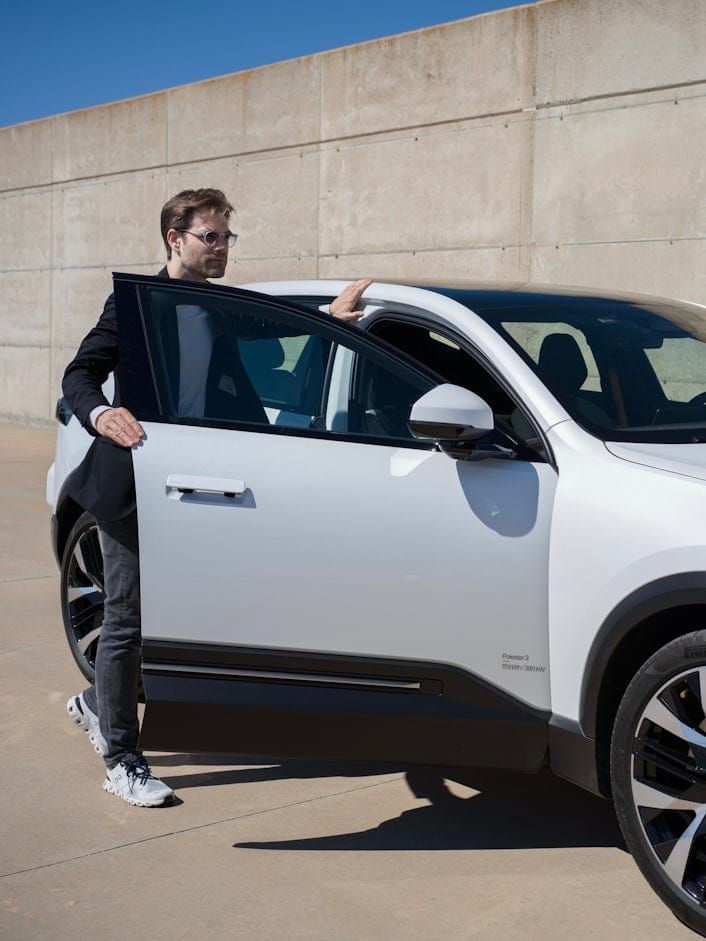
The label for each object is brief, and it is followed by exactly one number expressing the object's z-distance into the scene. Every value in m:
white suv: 3.29
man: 3.88
